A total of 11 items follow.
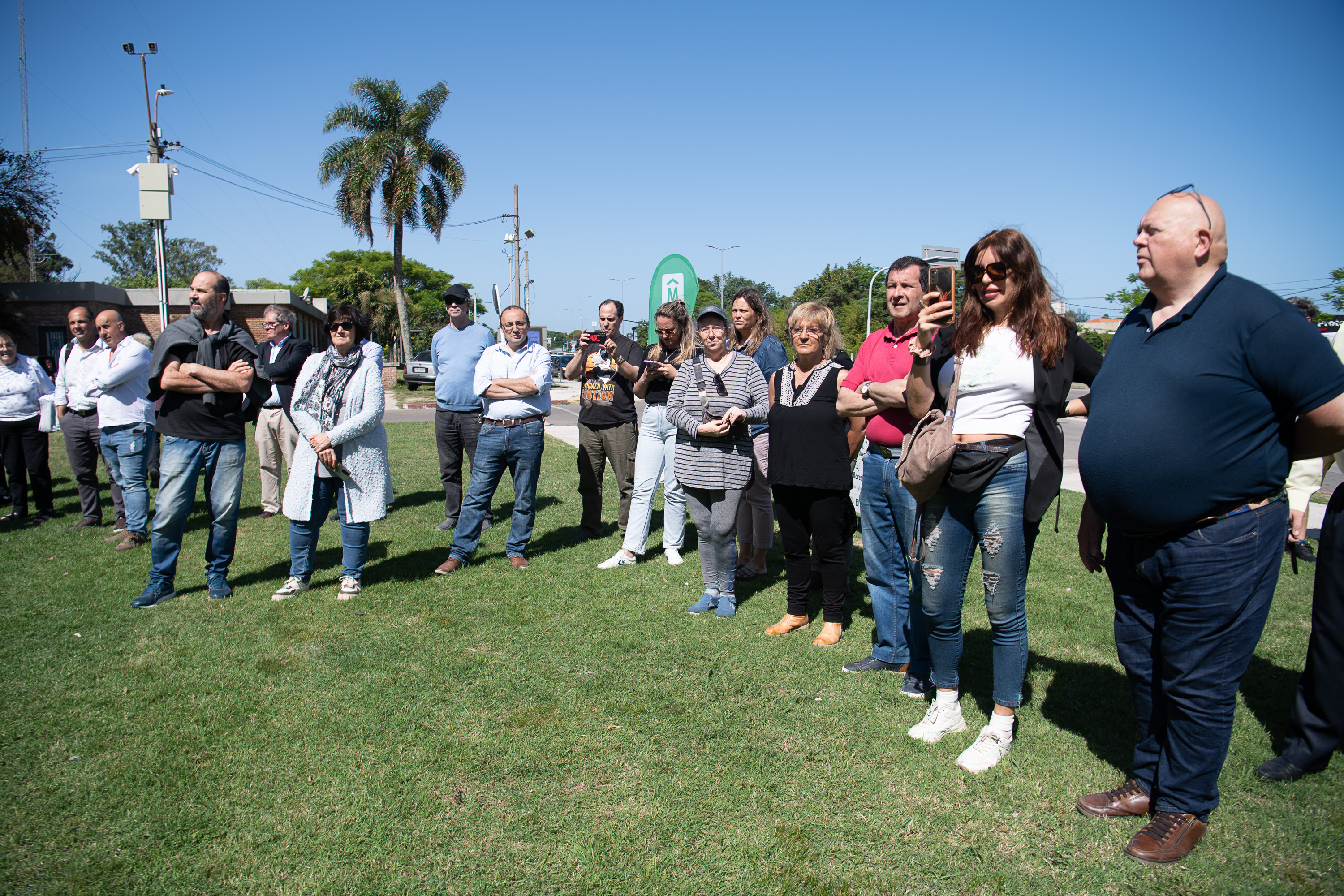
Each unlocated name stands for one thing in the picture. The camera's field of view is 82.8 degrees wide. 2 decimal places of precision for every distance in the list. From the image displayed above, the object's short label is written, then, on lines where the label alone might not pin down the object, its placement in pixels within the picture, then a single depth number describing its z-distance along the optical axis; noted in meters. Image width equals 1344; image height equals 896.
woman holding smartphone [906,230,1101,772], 2.98
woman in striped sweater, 4.98
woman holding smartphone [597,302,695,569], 6.08
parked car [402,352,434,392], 31.25
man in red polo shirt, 3.70
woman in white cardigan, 5.14
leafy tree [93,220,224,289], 77.62
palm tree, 30.12
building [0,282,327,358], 26.78
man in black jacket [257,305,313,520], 6.94
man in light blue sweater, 7.33
